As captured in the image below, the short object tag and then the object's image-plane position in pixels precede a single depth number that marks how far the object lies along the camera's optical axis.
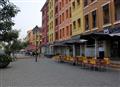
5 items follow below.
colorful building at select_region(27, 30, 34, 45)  56.77
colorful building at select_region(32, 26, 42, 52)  18.88
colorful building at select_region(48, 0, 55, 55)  28.03
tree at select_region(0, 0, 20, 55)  10.33
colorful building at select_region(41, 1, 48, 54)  32.38
